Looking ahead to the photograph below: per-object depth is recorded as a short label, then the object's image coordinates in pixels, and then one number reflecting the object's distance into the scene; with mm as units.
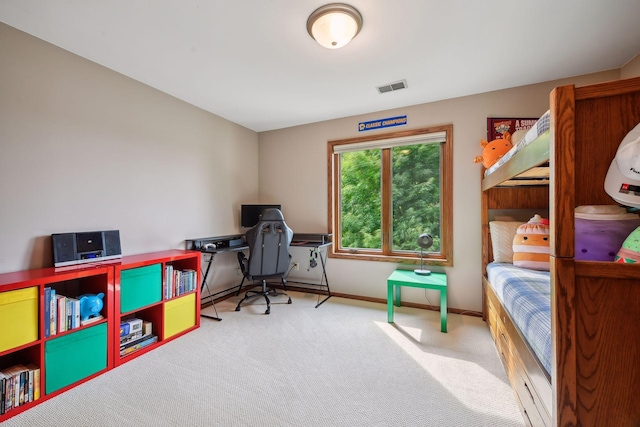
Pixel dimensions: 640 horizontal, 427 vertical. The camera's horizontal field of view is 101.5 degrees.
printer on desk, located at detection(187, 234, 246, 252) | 3023
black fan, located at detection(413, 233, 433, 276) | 2877
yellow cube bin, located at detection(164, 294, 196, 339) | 2396
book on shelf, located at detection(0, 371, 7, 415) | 1478
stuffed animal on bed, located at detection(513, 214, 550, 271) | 2166
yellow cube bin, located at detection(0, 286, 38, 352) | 1492
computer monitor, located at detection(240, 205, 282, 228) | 3777
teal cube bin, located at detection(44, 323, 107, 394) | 1670
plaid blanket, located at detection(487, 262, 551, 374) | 1183
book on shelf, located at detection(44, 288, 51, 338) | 1654
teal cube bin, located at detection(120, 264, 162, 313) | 2092
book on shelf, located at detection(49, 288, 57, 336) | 1679
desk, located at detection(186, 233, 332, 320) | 3039
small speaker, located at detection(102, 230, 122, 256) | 2221
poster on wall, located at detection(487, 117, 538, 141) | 2684
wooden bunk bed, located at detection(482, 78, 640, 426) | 914
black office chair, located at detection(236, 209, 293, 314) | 3002
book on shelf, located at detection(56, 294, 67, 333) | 1719
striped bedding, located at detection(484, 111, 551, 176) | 1142
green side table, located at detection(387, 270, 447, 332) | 2514
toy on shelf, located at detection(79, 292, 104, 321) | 1857
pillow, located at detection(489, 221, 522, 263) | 2518
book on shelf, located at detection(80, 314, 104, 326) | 1841
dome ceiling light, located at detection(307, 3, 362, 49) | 1650
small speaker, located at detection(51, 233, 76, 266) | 1923
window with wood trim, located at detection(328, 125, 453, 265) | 3141
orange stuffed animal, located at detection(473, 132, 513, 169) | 2316
